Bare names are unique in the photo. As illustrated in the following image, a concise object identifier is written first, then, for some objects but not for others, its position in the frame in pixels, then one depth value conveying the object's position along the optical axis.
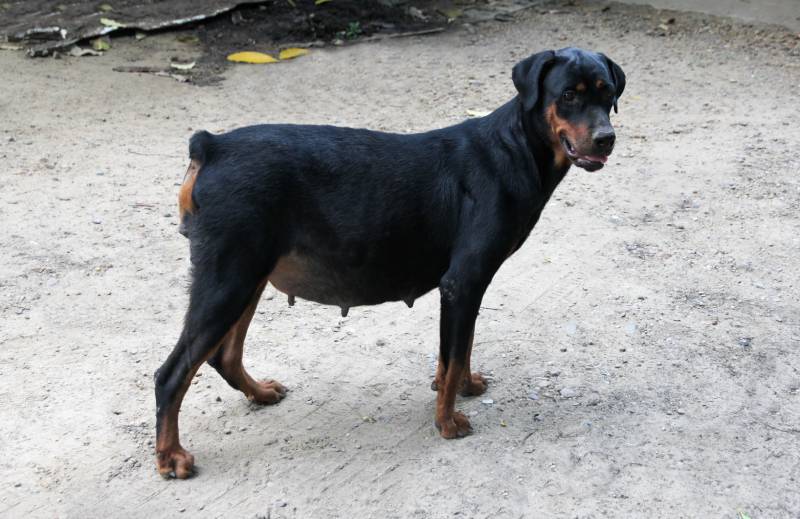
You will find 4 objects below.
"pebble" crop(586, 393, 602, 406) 4.67
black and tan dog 3.87
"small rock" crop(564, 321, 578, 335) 5.30
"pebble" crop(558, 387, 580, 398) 4.73
